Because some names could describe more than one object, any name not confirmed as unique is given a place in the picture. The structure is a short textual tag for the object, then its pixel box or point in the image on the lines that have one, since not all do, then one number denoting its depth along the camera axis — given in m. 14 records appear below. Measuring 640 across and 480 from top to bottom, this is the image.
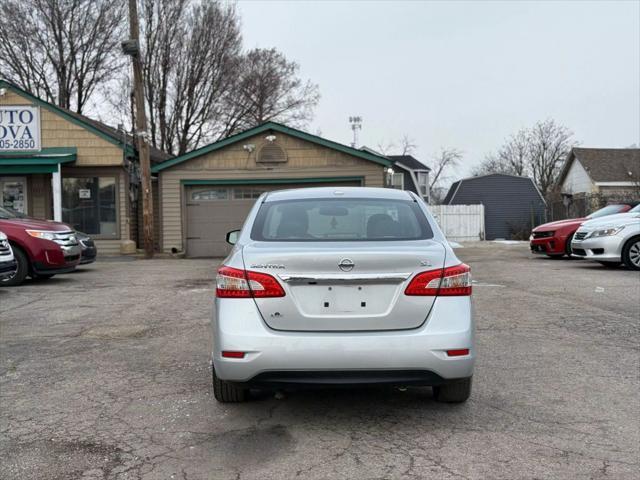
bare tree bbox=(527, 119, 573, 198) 51.69
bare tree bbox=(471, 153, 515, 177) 55.88
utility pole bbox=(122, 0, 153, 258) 17.84
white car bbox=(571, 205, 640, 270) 12.09
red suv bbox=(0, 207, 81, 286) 10.73
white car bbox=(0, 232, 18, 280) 9.29
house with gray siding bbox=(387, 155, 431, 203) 42.09
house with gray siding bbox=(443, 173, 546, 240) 33.22
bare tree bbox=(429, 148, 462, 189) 59.56
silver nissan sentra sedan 3.65
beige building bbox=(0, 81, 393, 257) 18.88
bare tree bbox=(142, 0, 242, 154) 30.33
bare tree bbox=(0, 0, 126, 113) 28.70
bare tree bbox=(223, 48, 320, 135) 34.12
